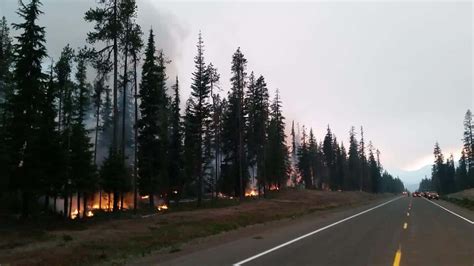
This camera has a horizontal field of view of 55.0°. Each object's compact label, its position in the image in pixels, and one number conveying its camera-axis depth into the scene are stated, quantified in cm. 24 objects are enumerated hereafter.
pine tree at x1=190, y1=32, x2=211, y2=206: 5812
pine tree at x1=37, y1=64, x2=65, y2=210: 3450
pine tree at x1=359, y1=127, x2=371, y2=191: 14800
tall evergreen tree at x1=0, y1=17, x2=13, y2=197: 3312
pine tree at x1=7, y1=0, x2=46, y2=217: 3372
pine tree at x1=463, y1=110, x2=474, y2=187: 13245
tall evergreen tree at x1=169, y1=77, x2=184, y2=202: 6881
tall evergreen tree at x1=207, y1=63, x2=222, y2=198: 7350
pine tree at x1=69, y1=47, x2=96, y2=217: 4338
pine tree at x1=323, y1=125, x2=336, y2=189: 13375
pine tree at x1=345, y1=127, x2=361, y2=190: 15738
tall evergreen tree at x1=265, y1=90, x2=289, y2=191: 9138
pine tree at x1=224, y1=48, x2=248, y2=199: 7225
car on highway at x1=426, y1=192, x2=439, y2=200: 9661
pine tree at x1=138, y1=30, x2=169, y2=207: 5247
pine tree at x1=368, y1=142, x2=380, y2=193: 17512
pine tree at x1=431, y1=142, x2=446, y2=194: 16912
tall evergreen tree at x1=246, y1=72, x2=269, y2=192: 7581
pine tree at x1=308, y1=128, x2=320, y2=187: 12859
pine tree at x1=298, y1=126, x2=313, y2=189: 11750
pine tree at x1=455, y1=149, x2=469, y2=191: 14977
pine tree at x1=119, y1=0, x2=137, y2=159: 3438
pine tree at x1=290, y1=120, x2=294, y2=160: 13359
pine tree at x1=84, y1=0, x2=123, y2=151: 3384
